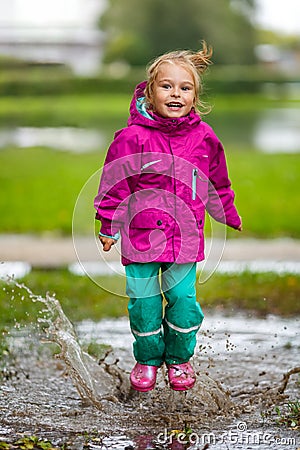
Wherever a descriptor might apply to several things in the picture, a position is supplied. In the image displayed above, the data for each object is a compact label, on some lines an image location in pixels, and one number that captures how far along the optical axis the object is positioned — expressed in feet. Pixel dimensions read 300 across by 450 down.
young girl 25.03
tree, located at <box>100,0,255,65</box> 161.27
